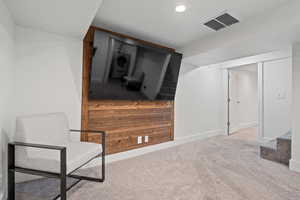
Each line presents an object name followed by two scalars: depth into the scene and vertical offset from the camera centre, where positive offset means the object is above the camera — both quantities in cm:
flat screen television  236 +54
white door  503 -3
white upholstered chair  139 -53
